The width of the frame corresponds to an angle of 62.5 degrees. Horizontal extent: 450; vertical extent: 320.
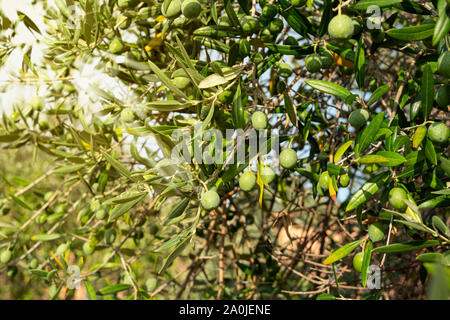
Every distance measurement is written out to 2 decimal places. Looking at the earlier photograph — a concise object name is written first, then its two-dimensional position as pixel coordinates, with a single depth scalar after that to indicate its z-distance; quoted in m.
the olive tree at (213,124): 0.78
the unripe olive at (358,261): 0.86
